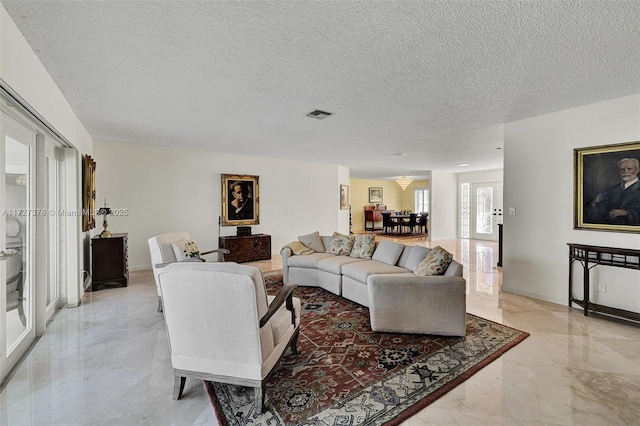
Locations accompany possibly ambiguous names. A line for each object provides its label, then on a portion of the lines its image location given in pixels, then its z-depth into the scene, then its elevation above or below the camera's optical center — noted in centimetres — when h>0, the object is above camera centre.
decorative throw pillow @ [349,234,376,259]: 452 -52
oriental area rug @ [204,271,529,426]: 187 -123
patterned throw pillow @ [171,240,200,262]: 354 -46
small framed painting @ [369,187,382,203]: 1434 +87
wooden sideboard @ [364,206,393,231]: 1394 -19
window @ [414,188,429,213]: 1406 +60
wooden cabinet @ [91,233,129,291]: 456 -74
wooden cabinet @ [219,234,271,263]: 644 -75
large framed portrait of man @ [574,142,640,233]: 331 +29
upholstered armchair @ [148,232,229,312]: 359 -47
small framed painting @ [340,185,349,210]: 918 +50
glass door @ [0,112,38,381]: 222 -23
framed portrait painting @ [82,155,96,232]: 421 +30
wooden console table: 322 -54
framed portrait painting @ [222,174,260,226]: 679 +30
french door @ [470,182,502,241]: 978 +10
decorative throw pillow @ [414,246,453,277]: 306 -52
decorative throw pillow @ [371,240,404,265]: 411 -55
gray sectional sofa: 290 -88
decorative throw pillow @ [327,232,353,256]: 482 -52
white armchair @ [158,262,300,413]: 179 -69
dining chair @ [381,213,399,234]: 1216 -38
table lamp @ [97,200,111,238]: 473 -2
